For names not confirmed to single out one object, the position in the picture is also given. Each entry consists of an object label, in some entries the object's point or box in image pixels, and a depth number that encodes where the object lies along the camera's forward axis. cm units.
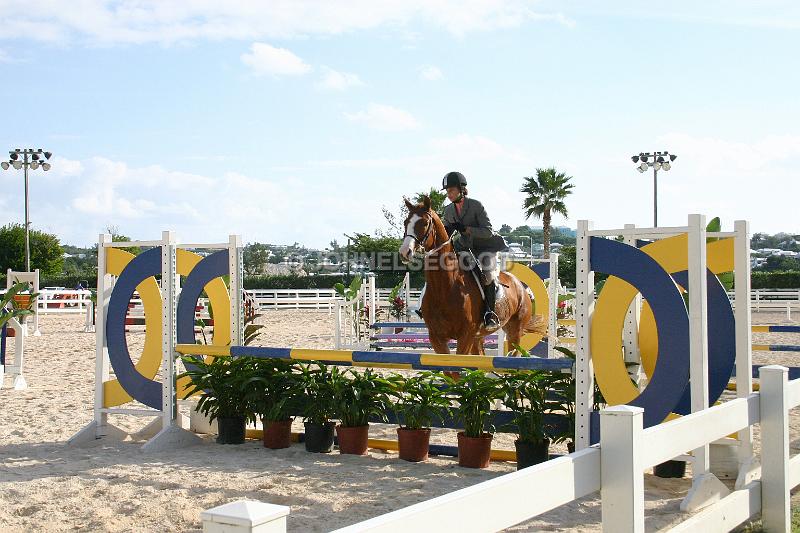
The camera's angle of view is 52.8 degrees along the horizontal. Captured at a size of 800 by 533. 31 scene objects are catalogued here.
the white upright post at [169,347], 654
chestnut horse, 720
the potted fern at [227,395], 653
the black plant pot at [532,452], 544
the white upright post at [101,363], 677
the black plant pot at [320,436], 616
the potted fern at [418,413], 584
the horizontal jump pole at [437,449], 592
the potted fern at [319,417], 616
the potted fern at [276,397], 628
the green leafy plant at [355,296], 1542
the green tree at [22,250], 4453
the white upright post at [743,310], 520
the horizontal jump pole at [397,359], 531
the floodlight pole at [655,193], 2810
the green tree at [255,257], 6195
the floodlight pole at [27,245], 2775
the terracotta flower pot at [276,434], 633
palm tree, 3584
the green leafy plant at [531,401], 545
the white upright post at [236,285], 689
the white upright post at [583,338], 506
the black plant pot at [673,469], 538
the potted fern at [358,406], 607
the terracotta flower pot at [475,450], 566
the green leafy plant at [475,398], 563
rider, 773
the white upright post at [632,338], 567
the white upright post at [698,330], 467
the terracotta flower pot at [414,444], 586
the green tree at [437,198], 3306
